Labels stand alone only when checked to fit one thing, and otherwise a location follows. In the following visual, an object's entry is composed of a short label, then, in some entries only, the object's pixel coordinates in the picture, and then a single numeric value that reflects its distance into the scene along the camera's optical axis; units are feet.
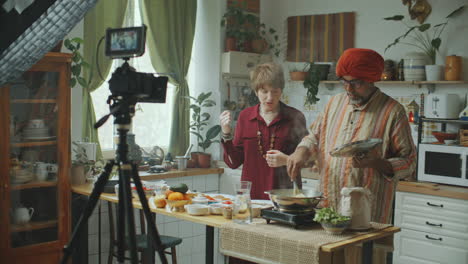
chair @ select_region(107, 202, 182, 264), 12.30
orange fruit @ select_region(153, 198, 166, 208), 10.25
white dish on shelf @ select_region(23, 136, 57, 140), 12.42
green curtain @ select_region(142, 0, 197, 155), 16.52
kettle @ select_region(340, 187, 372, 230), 8.16
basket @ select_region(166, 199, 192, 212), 9.89
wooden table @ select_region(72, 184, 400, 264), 7.63
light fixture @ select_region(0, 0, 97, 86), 9.37
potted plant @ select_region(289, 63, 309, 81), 17.34
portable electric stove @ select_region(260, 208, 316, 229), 8.37
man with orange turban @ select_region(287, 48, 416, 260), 8.81
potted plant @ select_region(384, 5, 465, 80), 14.87
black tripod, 7.54
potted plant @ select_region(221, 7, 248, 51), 17.36
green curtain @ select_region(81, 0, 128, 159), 14.96
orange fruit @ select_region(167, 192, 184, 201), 9.91
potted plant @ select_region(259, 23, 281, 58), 18.51
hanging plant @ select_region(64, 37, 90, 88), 13.15
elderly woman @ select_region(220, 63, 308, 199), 10.61
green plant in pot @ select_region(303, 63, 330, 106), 16.96
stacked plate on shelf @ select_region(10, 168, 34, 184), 12.18
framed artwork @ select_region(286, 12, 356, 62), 17.01
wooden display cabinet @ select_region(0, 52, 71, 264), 12.08
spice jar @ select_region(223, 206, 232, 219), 9.30
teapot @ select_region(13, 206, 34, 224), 12.29
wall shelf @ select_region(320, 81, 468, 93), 14.58
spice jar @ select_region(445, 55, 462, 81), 14.51
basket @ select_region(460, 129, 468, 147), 13.87
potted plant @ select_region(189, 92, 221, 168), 16.89
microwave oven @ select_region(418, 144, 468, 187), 13.51
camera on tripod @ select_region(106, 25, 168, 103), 7.61
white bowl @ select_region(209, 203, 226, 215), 9.66
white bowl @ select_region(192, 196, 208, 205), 10.18
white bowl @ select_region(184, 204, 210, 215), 9.59
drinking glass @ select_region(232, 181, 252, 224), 8.89
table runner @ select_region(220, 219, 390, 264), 7.69
